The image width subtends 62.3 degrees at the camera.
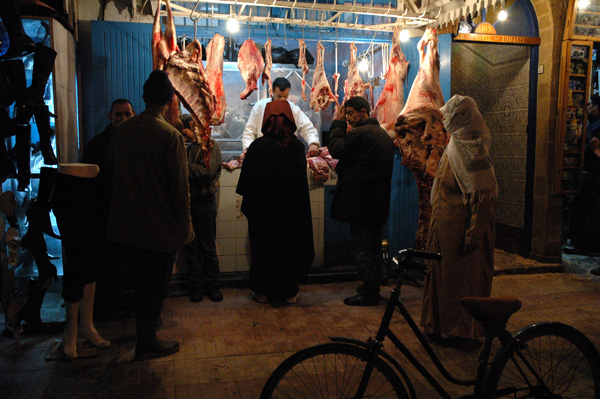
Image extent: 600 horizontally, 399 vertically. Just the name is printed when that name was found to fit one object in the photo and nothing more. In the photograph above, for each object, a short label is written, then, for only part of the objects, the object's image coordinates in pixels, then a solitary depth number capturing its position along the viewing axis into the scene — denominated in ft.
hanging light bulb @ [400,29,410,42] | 21.56
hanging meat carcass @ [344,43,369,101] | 21.50
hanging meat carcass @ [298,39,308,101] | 21.26
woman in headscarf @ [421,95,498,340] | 13.58
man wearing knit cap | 12.49
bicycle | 8.50
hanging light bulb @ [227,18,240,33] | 19.12
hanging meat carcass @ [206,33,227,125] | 18.81
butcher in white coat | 20.10
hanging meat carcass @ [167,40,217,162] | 17.16
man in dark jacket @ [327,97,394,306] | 17.71
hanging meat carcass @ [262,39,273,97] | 19.90
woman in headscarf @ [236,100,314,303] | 17.87
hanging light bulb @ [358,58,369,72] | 24.12
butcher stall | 18.48
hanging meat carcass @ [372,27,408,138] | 21.01
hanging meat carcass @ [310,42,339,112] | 21.18
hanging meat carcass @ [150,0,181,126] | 17.08
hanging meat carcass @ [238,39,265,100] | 19.74
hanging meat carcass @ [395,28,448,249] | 19.39
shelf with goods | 22.71
